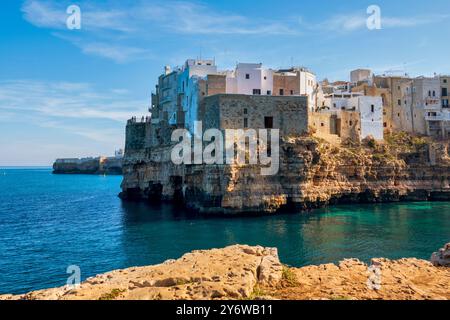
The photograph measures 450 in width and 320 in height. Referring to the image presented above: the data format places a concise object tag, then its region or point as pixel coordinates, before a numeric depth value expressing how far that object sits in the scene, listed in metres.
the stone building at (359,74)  71.84
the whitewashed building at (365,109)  57.41
